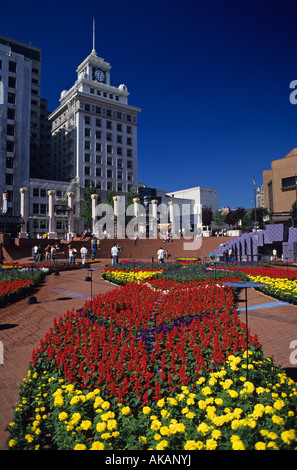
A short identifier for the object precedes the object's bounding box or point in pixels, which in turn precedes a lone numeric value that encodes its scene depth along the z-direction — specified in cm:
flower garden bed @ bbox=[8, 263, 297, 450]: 298
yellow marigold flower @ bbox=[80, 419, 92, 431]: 306
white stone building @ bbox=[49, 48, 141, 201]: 6438
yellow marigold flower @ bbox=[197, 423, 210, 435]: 293
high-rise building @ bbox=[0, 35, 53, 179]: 7056
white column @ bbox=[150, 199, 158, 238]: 4675
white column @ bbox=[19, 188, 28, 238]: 3631
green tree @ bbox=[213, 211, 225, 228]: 7281
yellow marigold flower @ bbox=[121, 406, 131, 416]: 331
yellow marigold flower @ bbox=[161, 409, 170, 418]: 323
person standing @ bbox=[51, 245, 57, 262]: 2699
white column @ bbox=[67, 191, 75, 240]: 4126
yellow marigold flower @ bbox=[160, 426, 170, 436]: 290
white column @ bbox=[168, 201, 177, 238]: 4387
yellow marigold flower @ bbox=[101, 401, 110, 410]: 337
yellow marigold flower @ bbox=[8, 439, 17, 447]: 300
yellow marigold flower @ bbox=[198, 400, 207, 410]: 330
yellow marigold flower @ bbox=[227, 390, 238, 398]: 341
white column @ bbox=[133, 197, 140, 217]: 4817
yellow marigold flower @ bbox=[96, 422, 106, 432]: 299
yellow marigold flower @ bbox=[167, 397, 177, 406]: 341
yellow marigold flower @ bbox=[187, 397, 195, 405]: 340
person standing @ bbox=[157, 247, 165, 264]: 2232
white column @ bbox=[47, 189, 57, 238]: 3917
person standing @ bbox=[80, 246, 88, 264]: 2473
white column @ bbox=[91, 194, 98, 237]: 4287
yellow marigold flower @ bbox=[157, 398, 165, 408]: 341
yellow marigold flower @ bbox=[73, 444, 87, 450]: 279
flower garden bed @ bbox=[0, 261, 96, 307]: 1145
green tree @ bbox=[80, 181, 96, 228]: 4994
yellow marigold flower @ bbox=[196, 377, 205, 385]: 384
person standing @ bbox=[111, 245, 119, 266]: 2208
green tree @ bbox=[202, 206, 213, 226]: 7719
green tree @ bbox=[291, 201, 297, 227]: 4004
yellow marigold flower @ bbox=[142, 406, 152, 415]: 329
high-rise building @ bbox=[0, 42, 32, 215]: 5184
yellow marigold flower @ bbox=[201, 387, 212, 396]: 358
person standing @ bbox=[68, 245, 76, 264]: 2361
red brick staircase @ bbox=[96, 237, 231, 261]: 3506
